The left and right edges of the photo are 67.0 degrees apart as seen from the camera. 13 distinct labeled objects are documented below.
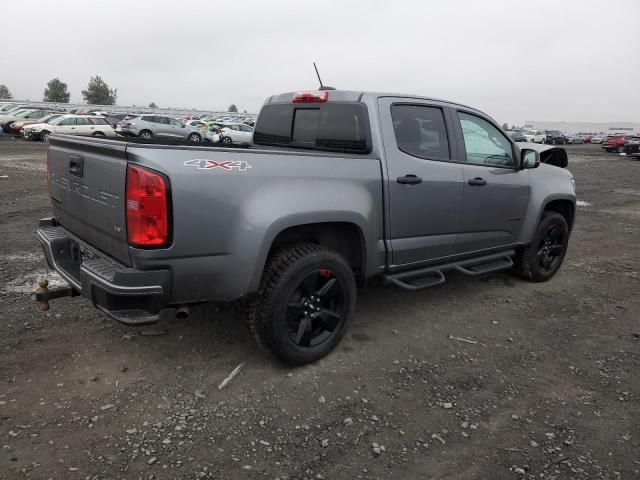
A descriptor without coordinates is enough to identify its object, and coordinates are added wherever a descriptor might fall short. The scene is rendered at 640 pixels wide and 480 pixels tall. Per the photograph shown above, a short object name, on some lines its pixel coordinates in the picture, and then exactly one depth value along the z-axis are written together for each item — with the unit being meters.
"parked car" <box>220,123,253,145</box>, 27.98
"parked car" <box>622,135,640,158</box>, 27.03
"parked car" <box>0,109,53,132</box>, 27.98
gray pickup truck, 2.62
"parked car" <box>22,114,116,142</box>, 23.80
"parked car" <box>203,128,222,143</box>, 28.23
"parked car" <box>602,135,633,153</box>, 35.44
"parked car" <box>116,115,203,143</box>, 26.80
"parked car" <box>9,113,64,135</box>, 26.65
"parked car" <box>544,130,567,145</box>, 48.38
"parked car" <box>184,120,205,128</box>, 31.04
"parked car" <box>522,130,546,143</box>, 45.24
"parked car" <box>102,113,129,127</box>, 33.60
